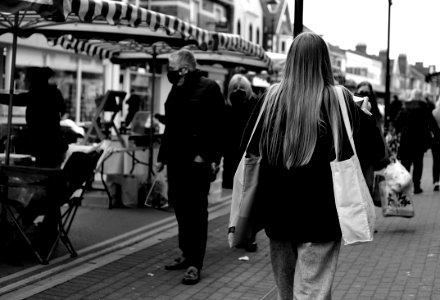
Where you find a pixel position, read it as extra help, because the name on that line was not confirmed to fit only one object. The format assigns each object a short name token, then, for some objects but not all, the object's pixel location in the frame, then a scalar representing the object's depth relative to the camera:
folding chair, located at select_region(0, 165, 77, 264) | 6.84
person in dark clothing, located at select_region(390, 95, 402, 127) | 22.89
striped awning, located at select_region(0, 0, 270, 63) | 6.16
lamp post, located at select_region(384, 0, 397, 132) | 21.08
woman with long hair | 3.62
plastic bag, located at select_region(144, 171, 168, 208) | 10.54
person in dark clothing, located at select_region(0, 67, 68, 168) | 7.73
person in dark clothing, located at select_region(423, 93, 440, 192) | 14.00
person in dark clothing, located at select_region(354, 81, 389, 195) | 8.81
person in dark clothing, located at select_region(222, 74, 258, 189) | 7.26
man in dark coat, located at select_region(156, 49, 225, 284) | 6.39
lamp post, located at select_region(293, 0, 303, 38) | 8.35
